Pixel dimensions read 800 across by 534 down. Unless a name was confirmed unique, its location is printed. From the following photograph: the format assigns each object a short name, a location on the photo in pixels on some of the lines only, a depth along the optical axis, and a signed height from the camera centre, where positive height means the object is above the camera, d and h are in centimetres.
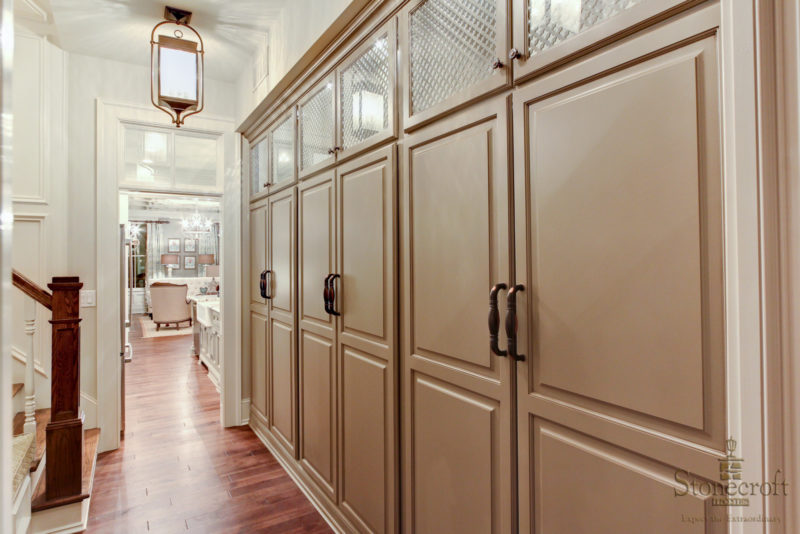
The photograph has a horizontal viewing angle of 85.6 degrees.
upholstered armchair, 875 -58
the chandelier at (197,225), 1119 +134
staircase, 230 -86
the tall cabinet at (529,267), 87 +1
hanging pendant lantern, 216 +102
